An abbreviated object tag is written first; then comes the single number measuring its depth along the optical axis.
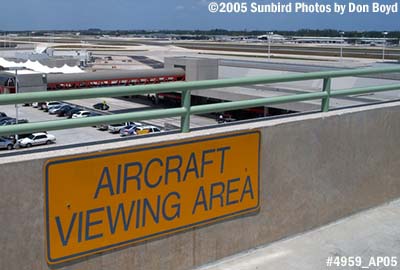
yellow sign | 3.35
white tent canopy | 36.39
